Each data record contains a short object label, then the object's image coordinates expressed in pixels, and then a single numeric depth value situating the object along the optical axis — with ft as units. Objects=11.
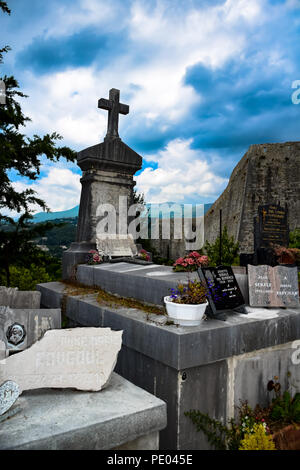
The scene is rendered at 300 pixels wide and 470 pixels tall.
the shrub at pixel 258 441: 9.89
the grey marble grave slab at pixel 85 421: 6.89
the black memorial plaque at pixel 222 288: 13.20
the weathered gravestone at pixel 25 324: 10.75
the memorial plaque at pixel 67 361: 9.12
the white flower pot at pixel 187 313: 11.51
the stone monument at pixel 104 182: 25.34
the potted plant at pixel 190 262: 17.19
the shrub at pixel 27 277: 27.68
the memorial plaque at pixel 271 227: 23.61
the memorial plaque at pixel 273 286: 14.69
